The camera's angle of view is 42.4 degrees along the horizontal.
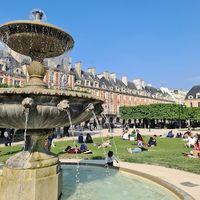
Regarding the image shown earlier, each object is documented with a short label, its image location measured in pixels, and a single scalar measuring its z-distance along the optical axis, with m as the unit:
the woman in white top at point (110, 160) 10.59
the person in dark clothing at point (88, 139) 23.50
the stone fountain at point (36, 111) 5.22
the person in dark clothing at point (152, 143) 20.91
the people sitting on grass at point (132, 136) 26.13
